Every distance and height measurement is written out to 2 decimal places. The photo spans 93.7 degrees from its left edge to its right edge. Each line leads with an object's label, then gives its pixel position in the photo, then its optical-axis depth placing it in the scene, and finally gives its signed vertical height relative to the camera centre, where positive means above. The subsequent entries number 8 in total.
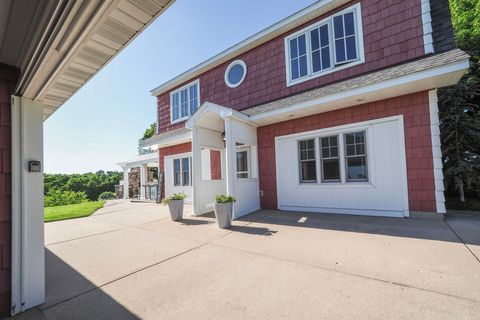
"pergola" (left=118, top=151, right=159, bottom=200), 12.99 -0.09
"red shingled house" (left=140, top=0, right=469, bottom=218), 5.53 +1.54
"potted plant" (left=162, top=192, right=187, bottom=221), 6.63 -1.04
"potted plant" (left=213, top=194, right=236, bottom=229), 5.51 -1.10
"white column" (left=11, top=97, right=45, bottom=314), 2.42 -0.38
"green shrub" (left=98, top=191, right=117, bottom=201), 20.41 -1.97
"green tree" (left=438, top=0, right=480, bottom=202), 7.10 +0.87
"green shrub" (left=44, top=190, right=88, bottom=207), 15.57 -1.63
